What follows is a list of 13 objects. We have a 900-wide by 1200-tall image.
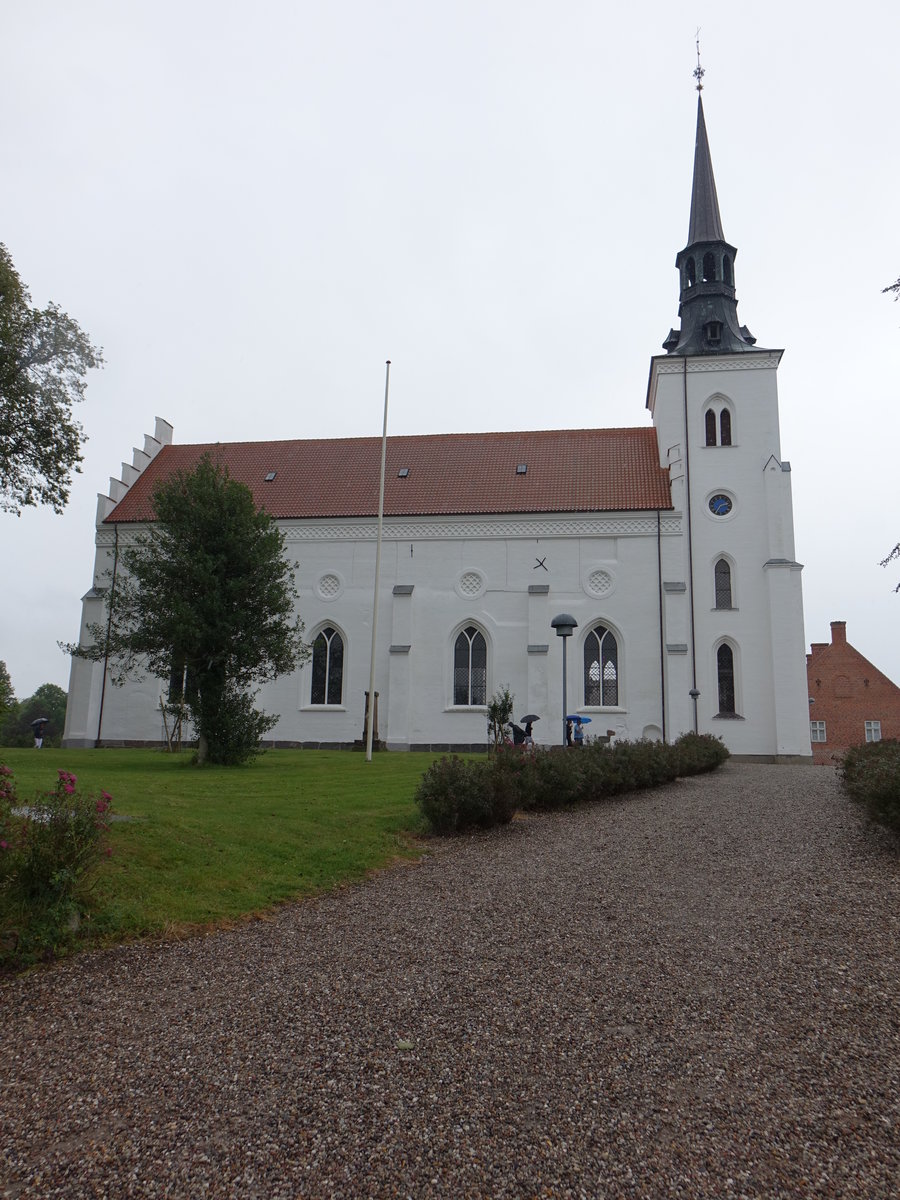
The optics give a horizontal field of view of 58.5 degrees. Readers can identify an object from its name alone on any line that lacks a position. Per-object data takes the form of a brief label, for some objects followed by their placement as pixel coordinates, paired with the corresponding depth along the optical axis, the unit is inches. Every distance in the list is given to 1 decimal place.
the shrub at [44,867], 233.8
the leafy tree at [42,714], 2234.3
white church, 1095.6
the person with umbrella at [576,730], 858.9
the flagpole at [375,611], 901.8
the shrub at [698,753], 736.5
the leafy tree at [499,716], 749.3
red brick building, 1578.5
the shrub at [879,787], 357.7
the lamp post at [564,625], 710.5
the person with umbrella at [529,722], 767.1
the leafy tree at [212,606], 764.6
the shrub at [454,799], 449.1
